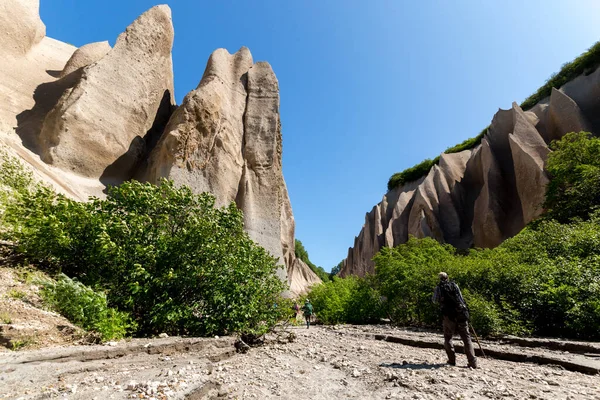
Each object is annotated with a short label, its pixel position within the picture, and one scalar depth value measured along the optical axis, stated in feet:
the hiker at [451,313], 17.34
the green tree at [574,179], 45.60
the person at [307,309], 50.23
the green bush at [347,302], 55.01
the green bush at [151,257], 21.36
